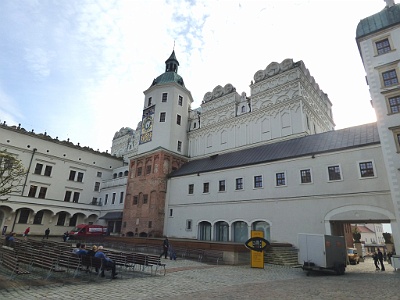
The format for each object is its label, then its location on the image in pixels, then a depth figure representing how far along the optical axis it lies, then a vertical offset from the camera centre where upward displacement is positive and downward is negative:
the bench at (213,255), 18.44 -1.42
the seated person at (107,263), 10.82 -1.30
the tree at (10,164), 20.50 +5.32
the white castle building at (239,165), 20.22 +7.66
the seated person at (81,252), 11.66 -0.96
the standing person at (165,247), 19.85 -1.02
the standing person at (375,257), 19.67 -1.13
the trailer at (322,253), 14.62 -0.76
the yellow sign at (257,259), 16.74 -1.39
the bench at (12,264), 8.79 -1.37
